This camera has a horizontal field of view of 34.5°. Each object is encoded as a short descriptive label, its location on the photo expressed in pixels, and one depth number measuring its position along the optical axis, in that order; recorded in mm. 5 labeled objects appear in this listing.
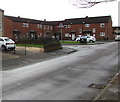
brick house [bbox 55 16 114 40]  63119
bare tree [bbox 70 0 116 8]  8366
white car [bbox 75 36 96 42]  43031
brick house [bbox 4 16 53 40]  51750
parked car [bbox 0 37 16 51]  21191
